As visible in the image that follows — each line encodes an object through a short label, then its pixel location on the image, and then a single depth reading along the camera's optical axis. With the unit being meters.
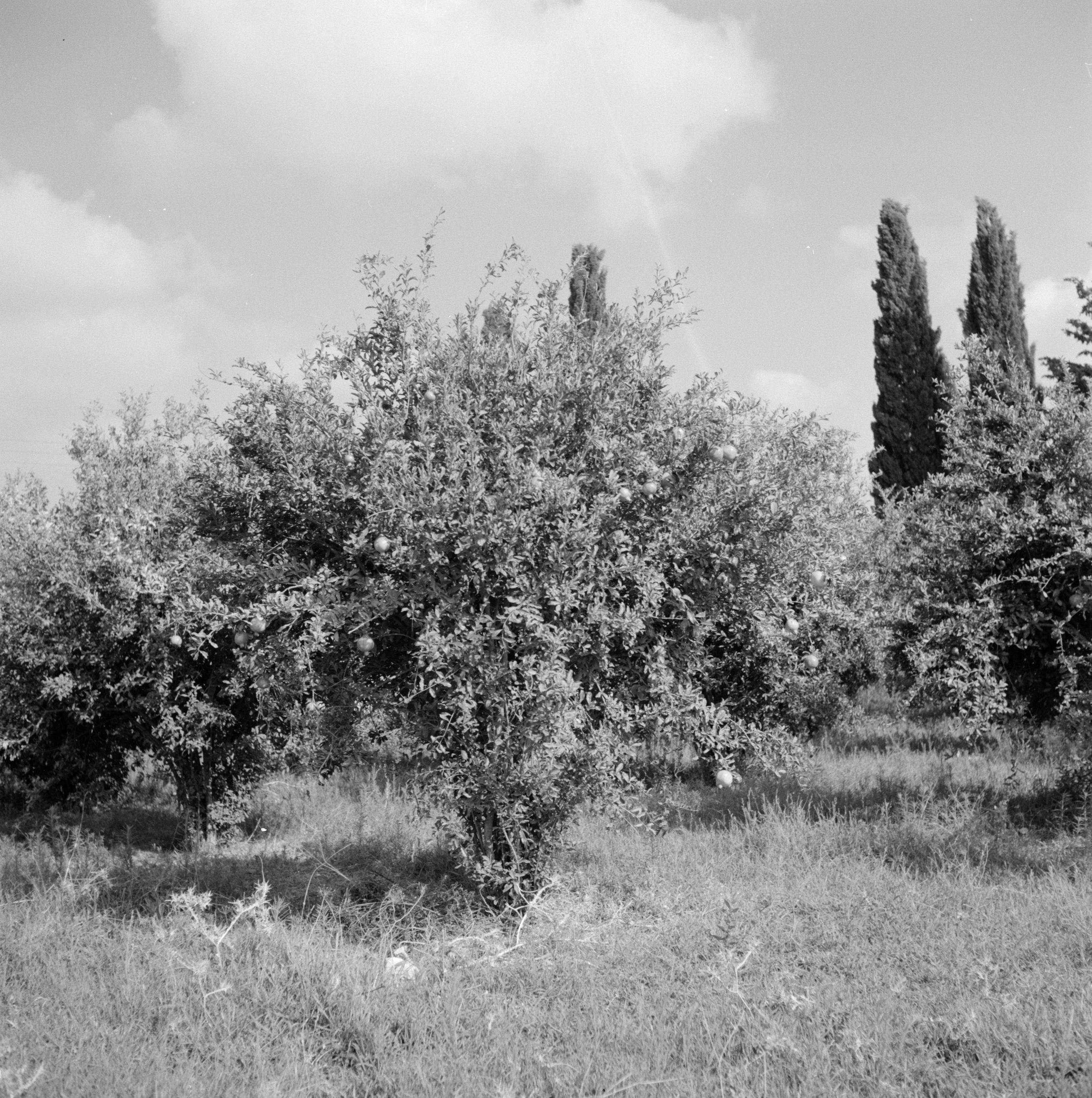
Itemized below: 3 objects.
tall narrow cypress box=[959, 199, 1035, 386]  21.66
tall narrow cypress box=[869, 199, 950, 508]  21.56
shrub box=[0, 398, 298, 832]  8.59
